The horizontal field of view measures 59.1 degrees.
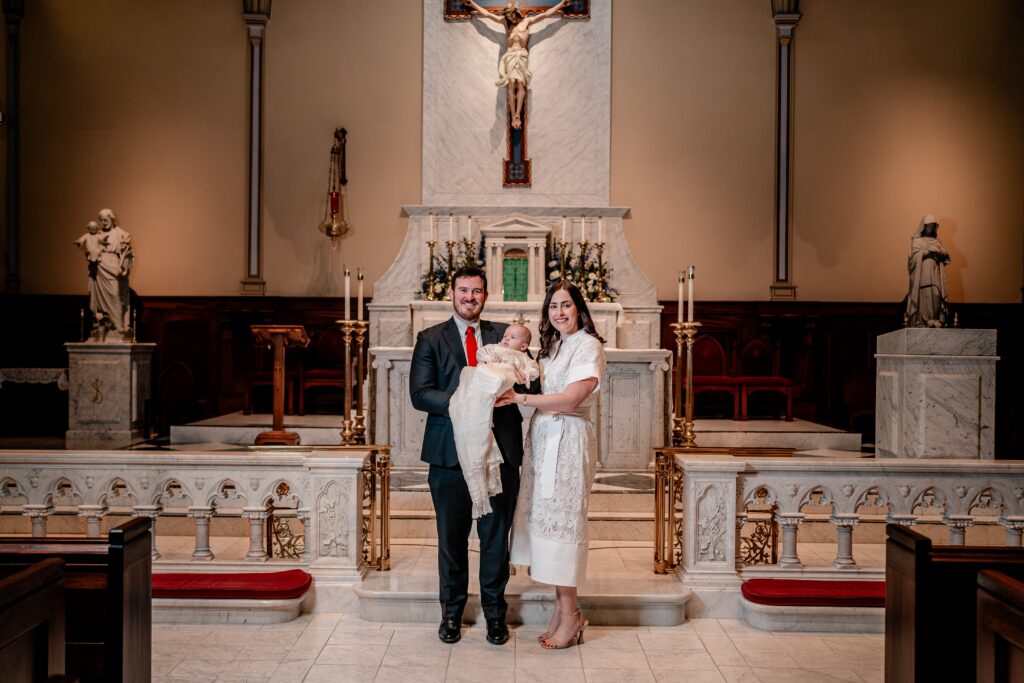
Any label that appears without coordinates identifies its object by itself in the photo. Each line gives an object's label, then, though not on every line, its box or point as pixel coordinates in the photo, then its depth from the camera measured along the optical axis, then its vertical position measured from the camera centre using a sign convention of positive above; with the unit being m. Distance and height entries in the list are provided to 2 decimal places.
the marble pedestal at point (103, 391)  8.62 -0.61
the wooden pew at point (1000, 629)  2.22 -0.73
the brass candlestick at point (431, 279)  8.97 +0.54
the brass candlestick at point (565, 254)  9.10 +0.82
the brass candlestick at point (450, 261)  9.05 +0.74
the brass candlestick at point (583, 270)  9.04 +0.66
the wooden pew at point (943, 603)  2.79 -0.82
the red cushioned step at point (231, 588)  4.39 -1.26
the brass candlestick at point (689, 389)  5.75 -0.34
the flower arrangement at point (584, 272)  8.97 +0.64
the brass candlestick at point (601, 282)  8.95 +0.53
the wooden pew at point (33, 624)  2.18 -0.75
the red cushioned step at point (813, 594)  4.36 -1.24
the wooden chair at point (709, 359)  10.00 -0.25
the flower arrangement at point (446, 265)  9.02 +0.70
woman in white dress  3.90 -0.56
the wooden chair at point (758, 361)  9.98 -0.26
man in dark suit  4.02 -0.60
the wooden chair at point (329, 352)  10.01 -0.23
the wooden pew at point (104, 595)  2.71 -0.83
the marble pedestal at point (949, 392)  6.22 -0.36
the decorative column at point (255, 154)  10.14 +1.98
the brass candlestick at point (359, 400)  6.03 -0.48
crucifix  9.59 +2.91
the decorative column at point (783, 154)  10.06 +2.05
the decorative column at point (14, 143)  10.23 +2.09
